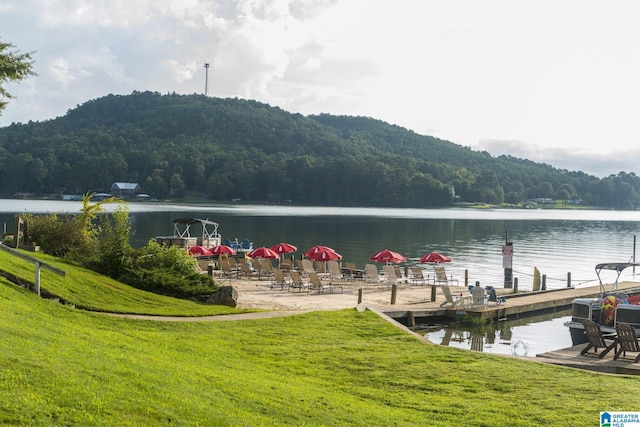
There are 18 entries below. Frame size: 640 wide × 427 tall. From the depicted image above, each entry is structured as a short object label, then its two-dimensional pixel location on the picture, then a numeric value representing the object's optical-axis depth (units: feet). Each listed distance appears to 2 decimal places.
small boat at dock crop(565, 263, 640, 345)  53.93
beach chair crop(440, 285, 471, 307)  69.72
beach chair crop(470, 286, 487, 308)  70.69
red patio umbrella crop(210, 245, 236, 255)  94.26
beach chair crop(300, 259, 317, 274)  87.61
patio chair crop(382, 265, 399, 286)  85.81
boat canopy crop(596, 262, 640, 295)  59.21
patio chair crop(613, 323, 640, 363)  43.28
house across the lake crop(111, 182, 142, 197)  489.67
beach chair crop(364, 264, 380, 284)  84.74
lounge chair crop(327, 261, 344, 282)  84.43
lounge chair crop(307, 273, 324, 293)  74.08
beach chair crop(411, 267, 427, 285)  90.17
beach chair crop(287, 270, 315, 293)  75.97
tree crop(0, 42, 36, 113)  62.39
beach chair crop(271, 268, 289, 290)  77.05
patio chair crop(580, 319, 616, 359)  44.49
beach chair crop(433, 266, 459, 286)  91.32
